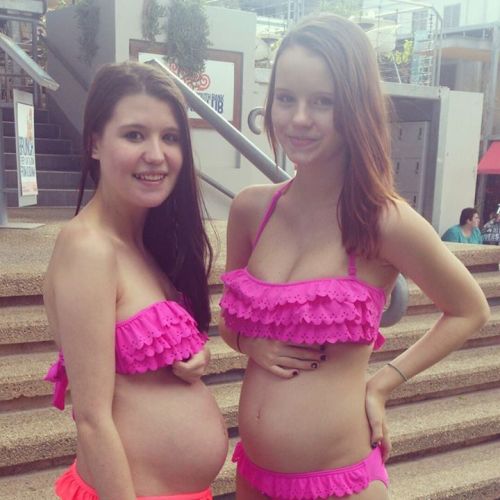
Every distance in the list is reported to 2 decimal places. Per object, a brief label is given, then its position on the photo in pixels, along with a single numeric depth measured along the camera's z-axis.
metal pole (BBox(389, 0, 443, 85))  11.55
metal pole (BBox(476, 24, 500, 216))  15.98
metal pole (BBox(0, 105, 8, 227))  5.27
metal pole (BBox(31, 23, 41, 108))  8.41
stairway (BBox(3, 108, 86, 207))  7.52
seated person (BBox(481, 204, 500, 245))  9.77
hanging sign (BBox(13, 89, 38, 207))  5.11
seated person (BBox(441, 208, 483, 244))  8.97
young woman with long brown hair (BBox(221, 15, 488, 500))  1.57
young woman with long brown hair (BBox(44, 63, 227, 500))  1.38
